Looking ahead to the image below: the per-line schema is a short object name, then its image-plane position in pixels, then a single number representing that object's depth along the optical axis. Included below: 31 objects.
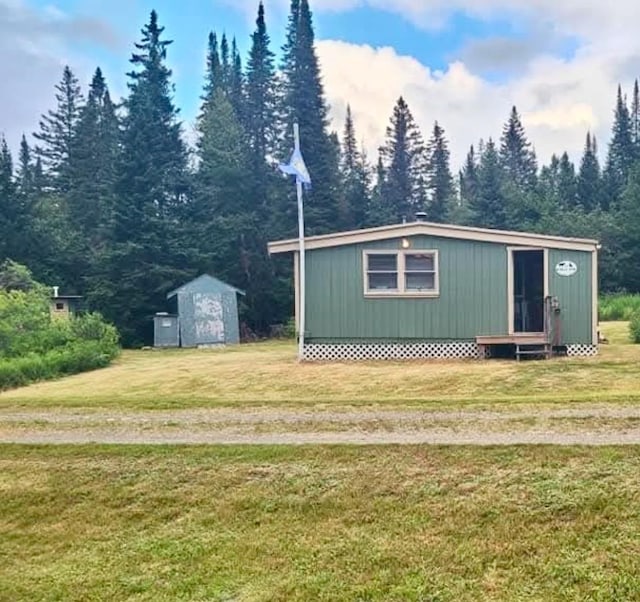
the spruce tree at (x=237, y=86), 40.19
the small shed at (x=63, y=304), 23.42
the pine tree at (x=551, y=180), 43.69
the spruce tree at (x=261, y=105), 35.22
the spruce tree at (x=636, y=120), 56.34
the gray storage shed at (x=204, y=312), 21.61
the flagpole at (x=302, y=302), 13.30
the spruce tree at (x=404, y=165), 45.00
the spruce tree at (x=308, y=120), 31.52
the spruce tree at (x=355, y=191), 34.94
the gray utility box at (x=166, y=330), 21.89
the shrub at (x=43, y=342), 12.41
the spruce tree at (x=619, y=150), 51.10
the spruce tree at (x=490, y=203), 42.19
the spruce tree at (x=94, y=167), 29.30
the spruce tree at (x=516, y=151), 58.19
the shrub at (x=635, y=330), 14.47
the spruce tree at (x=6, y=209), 27.47
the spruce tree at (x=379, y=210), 36.47
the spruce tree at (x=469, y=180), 48.22
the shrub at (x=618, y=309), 22.49
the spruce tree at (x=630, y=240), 34.44
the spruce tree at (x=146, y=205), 24.97
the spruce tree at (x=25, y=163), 45.28
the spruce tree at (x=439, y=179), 43.78
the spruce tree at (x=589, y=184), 48.66
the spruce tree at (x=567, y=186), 48.50
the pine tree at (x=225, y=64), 43.56
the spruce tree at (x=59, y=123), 45.56
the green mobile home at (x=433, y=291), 12.91
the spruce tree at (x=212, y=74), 39.81
